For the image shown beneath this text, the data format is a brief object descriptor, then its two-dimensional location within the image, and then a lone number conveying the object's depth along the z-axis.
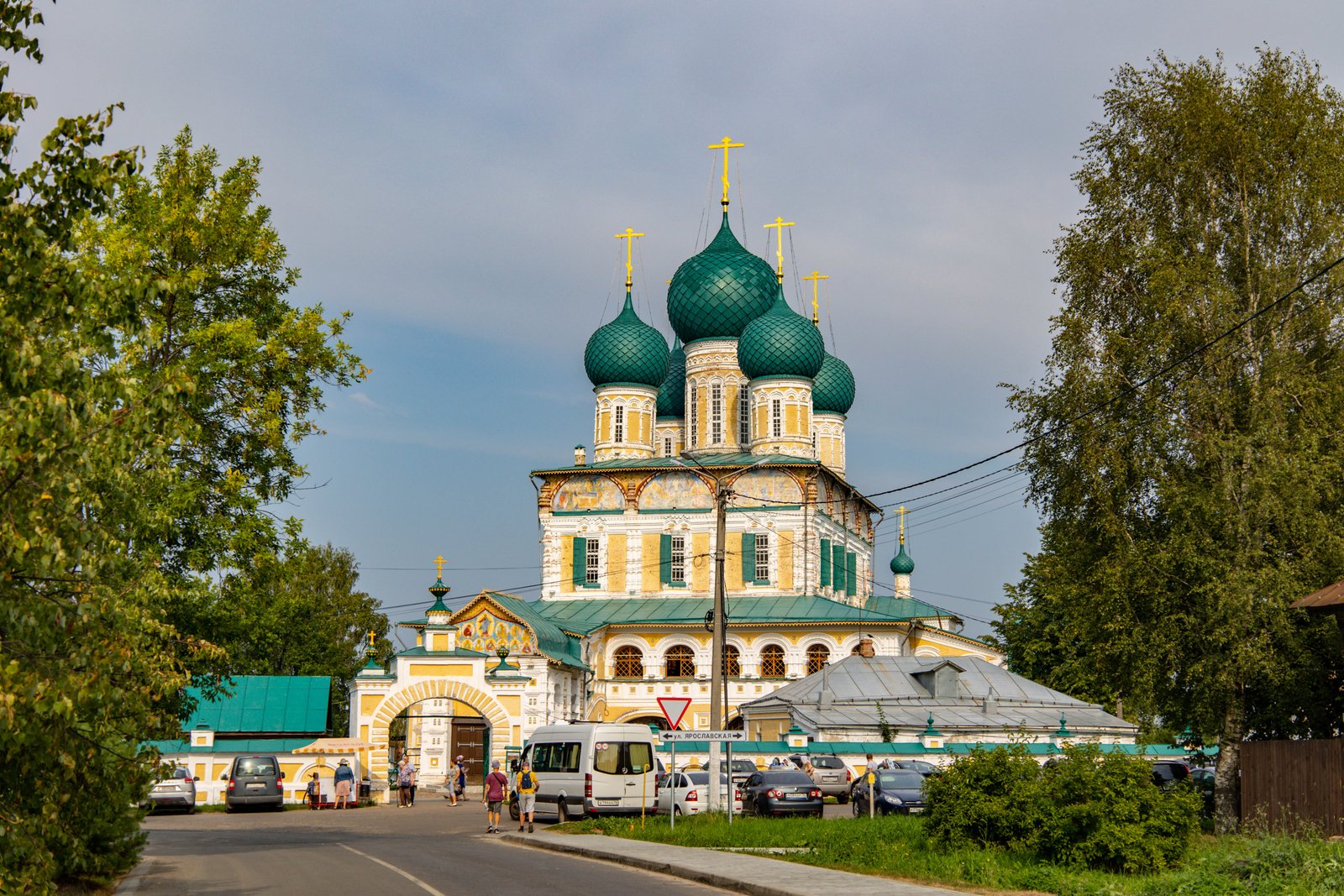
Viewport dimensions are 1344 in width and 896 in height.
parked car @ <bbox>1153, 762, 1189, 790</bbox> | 31.50
